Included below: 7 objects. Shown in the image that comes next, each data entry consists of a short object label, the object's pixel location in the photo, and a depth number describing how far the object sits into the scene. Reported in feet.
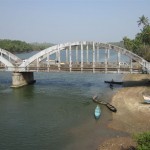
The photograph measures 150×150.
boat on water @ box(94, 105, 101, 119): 138.49
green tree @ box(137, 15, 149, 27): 365.81
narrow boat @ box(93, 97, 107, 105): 162.03
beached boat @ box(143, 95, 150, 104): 151.45
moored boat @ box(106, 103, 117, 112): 147.06
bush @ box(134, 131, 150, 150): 73.36
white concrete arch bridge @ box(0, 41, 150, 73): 203.10
